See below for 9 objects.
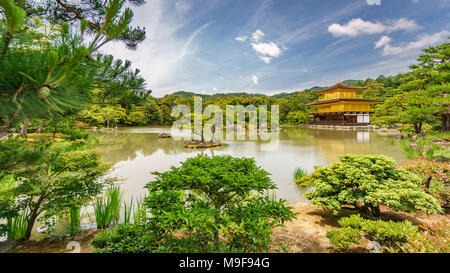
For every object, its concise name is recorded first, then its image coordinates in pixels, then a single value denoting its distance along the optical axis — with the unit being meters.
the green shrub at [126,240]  3.83
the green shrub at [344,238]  3.95
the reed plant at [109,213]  6.13
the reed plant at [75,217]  5.94
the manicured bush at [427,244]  3.41
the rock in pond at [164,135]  35.20
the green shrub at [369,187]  5.02
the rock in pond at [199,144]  25.21
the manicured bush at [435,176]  6.41
